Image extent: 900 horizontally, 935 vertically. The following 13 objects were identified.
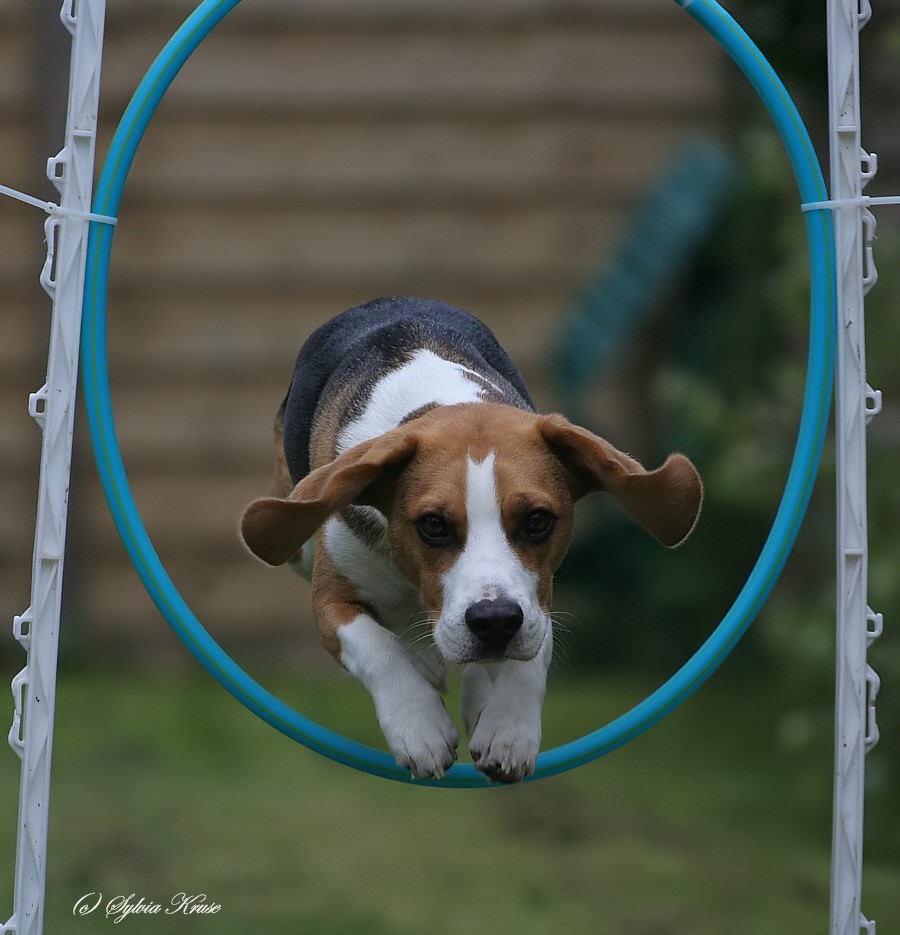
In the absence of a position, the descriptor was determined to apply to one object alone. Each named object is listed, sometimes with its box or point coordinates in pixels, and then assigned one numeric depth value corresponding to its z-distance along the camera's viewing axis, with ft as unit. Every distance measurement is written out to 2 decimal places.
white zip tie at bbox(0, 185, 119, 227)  25.72
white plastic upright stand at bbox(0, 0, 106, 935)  26.53
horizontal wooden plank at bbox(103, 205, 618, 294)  62.44
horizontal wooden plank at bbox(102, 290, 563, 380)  62.39
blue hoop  27.48
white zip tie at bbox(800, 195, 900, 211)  27.73
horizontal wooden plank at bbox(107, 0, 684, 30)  62.03
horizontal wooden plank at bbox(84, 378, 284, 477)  62.59
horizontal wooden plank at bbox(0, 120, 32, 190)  61.46
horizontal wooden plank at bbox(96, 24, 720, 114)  61.98
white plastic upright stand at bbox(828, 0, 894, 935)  27.58
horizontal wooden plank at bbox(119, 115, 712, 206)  62.23
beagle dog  24.77
